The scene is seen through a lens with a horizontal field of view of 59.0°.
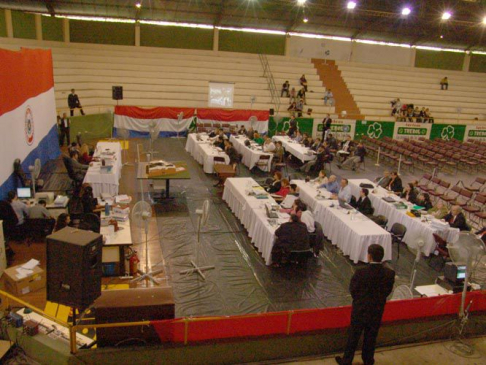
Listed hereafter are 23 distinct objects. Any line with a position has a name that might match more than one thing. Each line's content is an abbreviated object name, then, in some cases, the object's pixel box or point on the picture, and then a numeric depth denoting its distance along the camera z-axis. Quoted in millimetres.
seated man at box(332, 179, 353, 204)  10680
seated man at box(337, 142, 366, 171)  16391
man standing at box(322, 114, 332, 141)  20672
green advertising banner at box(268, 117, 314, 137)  22156
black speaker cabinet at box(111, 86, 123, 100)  18375
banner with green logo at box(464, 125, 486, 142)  24812
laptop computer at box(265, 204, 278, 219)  9023
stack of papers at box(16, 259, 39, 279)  7046
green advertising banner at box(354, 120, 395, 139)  22938
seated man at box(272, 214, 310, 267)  8109
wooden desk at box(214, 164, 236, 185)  12758
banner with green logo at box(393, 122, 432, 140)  23859
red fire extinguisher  7758
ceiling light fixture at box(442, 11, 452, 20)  21912
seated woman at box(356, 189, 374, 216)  10844
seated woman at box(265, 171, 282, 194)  11484
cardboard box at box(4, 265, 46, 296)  6941
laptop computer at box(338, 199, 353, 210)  9939
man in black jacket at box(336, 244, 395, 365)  4980
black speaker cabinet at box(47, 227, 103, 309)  4770
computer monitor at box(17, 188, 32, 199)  9484
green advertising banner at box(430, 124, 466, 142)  24234
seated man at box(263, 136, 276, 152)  15516
